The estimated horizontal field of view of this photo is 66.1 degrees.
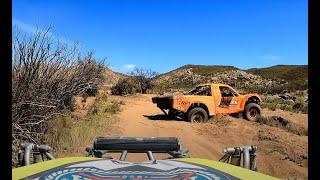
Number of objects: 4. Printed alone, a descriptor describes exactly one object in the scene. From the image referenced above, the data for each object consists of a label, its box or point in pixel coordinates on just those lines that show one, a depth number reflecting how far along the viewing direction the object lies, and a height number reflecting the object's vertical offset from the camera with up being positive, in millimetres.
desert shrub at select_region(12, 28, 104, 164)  5035 +140
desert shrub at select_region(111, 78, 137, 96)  20278 +334
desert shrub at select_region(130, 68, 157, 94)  23785 +1114
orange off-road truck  9449 -403
